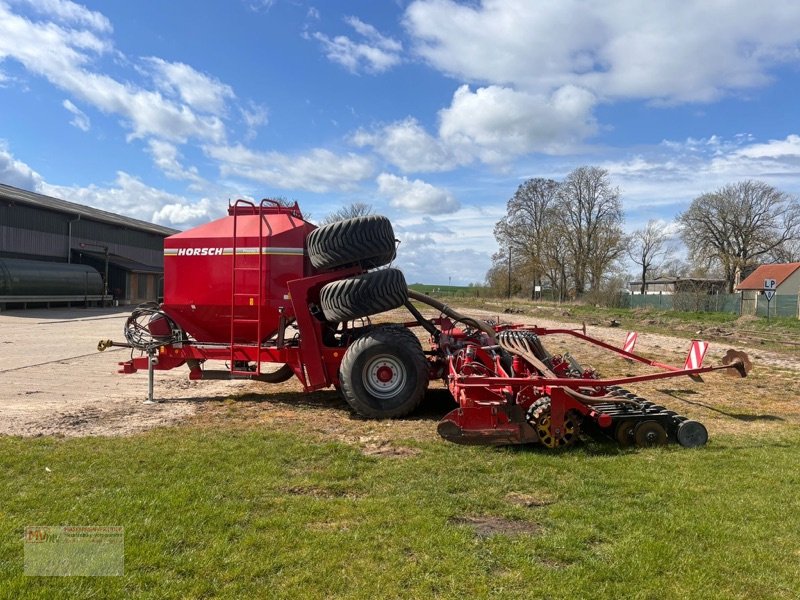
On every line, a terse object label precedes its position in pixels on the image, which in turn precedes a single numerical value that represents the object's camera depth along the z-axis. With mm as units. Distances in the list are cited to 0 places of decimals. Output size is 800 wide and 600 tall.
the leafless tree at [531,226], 62344
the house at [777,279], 53188
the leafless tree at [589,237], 57934
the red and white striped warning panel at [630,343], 9155
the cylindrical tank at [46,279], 28438
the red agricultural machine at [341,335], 6180
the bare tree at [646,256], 72375
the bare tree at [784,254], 59659
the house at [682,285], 48988
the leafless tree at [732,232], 59594
